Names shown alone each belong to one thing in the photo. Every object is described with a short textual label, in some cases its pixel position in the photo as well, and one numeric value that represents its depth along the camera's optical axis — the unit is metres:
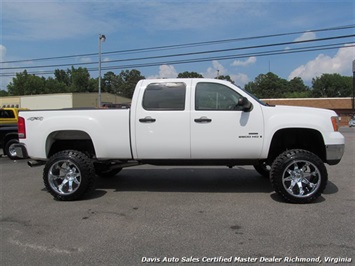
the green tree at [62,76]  118.00
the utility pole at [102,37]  32.44
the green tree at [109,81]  129.43
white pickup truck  5.50
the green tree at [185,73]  73.41
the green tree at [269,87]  119.39
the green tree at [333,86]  118.44
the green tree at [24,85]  82.81
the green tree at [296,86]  131.27
